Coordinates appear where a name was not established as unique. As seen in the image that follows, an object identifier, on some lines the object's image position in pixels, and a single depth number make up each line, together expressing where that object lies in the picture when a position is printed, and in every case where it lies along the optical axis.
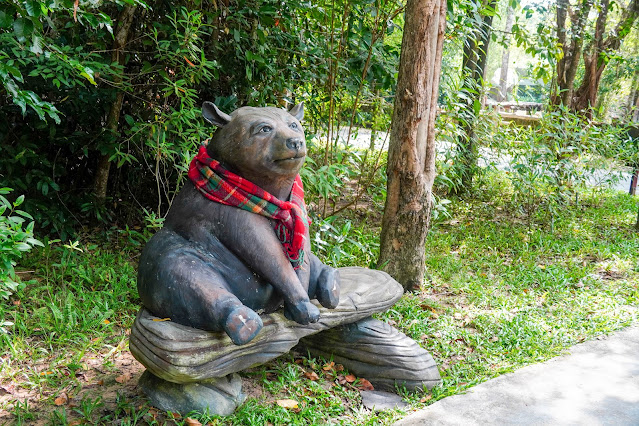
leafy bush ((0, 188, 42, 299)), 2.65
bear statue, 2.59
